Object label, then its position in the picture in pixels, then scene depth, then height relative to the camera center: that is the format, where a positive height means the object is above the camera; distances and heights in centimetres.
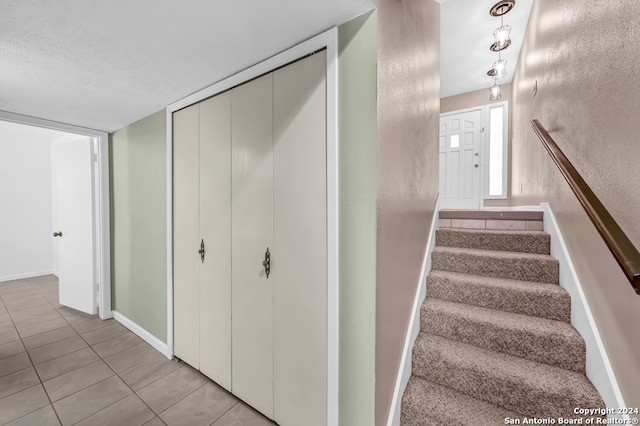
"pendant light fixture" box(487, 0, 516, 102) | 235 +184
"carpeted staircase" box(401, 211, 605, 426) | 129 -83
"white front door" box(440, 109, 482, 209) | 448 +89
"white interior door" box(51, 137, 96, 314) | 307 -18
